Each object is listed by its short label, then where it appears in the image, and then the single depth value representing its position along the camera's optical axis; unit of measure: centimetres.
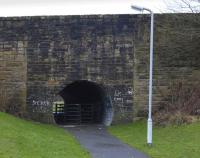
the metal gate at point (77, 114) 2678
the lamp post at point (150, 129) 1642
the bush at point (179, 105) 2127
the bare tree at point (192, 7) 2525
